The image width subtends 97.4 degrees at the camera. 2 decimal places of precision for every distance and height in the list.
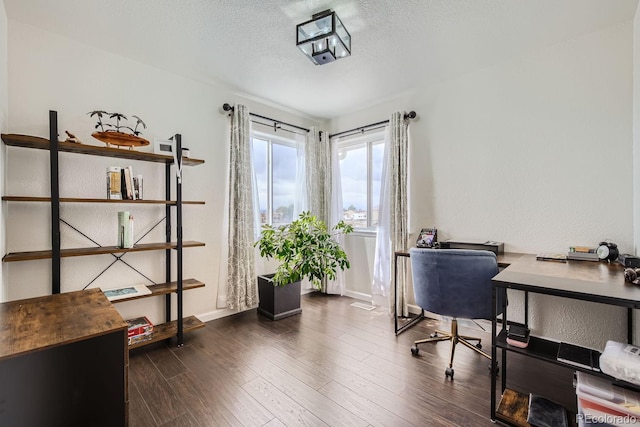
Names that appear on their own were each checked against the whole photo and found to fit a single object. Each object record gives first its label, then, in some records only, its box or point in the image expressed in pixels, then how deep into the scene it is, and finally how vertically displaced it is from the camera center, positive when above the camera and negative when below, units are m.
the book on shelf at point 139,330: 2.22 -0.93
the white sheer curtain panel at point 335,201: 3.88 +0.17
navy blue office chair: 1.92 -0.50
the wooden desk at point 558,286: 1.24 -0.35
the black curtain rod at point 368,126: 3.07 +1.08
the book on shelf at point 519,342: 1.55 -0.72
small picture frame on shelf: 2.37 +0.57
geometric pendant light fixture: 1.87 +1.25
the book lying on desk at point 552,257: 1.98 -0.32
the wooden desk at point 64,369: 0.98 -0.59
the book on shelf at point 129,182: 2.18 +0.25
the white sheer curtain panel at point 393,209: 3.08 +0.04
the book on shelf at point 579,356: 1.32 -0.72
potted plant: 2.86 -0.48
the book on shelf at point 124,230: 2.16 -0.12
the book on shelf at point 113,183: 2.10 +0.23
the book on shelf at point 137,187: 2.24 +0.22
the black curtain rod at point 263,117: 2.98 +1.15
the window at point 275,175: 3.49 +0.49
